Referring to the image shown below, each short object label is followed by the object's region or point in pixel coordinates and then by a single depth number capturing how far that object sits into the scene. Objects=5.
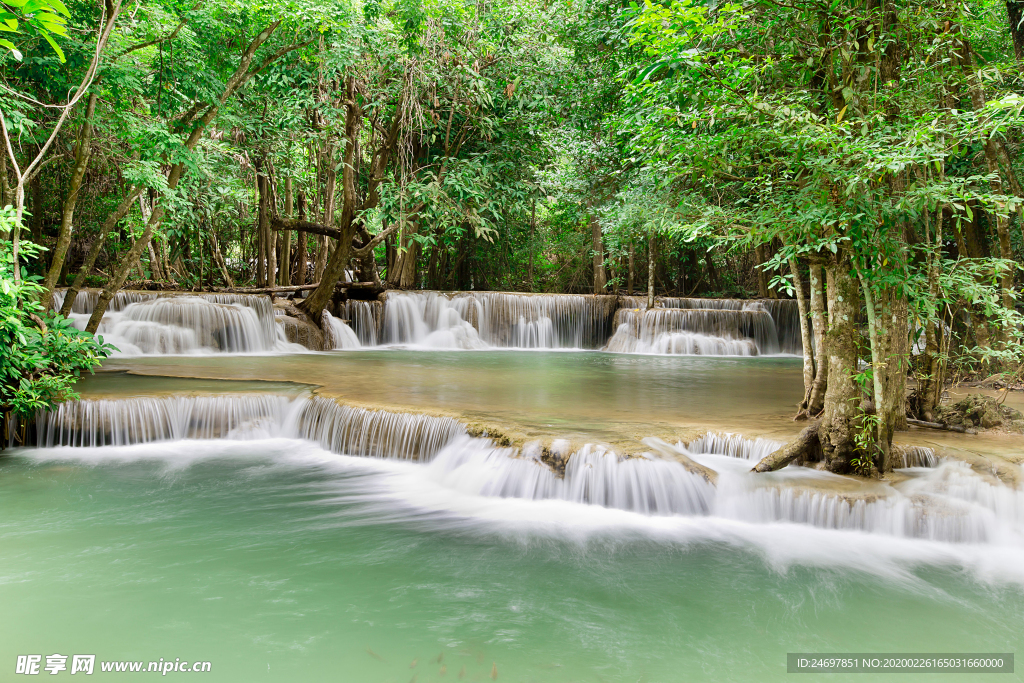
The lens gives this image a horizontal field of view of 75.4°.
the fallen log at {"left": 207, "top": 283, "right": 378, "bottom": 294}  16.98
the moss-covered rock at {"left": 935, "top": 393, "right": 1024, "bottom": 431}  6.74
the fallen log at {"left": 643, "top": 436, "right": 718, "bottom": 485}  5.53
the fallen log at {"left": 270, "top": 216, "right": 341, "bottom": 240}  14.68
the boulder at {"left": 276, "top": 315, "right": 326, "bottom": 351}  14.94
